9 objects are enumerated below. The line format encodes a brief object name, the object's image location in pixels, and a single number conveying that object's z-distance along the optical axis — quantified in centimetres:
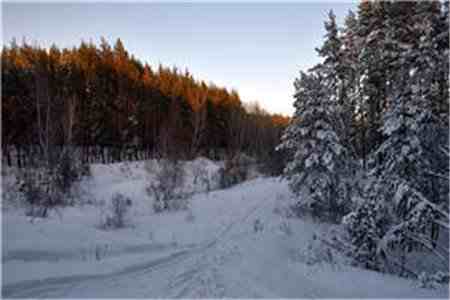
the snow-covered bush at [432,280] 582
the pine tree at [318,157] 1138
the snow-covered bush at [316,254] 679
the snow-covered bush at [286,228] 901
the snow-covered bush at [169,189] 1132
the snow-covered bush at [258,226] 902
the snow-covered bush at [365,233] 707
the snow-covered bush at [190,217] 955
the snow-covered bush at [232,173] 1894
